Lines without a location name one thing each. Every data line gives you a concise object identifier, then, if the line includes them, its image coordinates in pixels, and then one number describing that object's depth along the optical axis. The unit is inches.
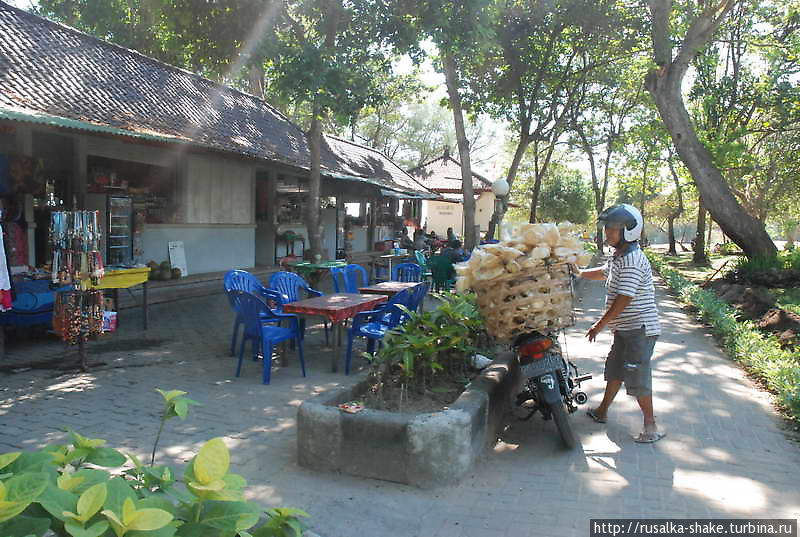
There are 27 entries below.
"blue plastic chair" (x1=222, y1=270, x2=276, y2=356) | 267.4
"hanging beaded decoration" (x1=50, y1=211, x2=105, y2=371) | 243.9
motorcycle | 171.8
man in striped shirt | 176.4
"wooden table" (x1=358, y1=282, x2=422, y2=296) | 307.2
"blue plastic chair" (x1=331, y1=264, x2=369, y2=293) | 339.0
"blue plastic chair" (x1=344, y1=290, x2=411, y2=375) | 259.4
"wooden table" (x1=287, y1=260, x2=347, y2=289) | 417.1
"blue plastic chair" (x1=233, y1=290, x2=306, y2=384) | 238.7
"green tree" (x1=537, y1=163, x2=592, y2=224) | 1435.8
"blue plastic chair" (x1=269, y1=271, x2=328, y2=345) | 288.5
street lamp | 600.7
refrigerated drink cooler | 420.2
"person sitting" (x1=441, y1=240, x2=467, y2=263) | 449.4
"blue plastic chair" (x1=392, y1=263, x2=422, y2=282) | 411.1
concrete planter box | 146.9
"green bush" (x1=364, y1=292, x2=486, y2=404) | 181.0
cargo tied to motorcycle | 166.7
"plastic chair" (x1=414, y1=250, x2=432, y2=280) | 495.6
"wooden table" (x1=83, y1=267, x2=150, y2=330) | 289.1
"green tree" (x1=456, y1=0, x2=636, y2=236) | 653.9
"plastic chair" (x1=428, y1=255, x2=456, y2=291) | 445.0
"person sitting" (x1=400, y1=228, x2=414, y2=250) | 877.8
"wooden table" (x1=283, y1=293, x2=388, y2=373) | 244.1
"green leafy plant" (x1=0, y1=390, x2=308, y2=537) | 49.2
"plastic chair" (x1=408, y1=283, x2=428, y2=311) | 283.4
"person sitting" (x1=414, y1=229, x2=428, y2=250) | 858.8
